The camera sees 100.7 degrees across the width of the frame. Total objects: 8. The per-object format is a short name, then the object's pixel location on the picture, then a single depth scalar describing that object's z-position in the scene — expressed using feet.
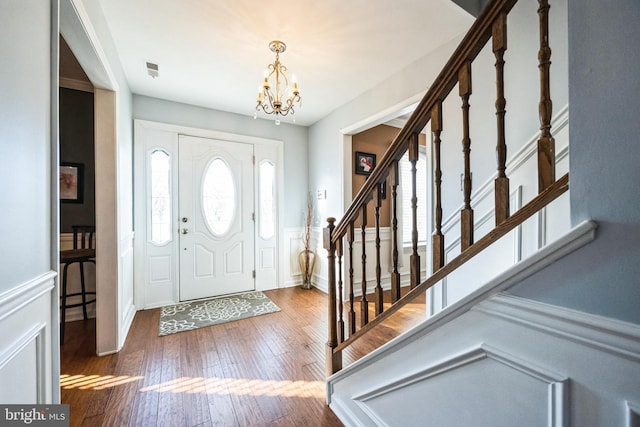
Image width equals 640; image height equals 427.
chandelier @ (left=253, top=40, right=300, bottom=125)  7.10
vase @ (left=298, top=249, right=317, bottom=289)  13.43
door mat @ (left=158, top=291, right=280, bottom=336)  9.16
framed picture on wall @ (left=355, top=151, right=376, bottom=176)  12.54
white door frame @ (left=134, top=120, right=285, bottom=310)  10.29
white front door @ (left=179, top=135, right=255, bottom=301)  11.35
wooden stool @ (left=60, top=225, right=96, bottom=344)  8.16
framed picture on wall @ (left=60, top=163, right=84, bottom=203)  9.33
